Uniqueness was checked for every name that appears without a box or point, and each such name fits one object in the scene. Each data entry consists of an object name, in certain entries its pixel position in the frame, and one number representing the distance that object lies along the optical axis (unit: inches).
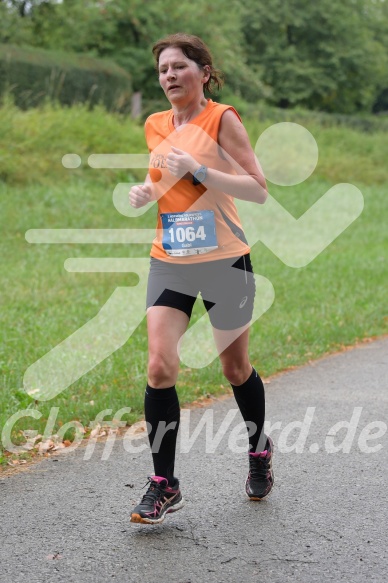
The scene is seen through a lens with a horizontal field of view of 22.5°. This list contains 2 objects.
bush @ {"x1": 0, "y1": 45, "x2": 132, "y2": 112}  758.5
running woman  161.6
